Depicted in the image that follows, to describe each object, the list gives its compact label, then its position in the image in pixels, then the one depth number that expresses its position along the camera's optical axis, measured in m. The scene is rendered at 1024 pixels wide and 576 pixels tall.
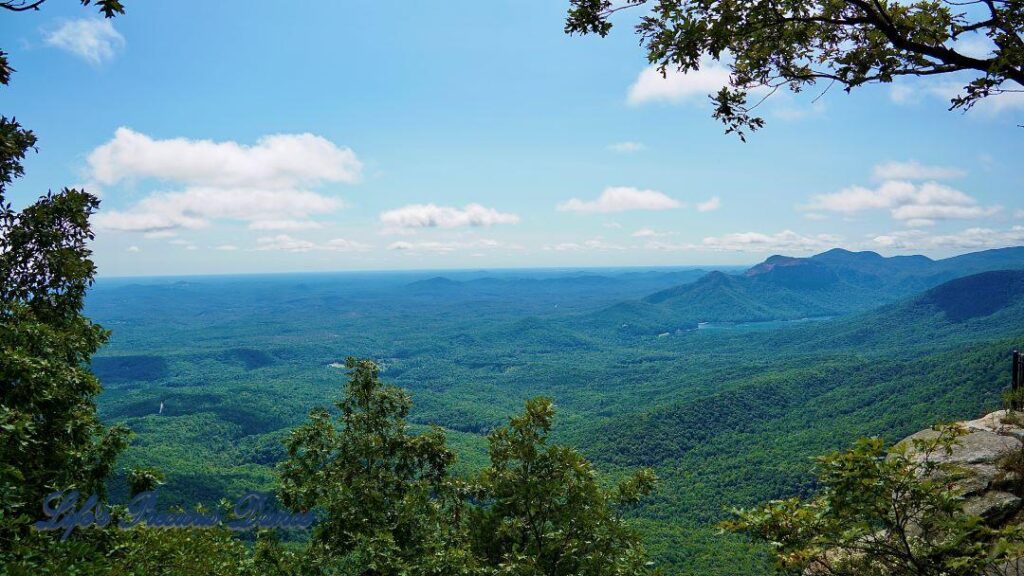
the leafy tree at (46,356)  8.87
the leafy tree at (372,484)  10.46
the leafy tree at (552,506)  8.77
